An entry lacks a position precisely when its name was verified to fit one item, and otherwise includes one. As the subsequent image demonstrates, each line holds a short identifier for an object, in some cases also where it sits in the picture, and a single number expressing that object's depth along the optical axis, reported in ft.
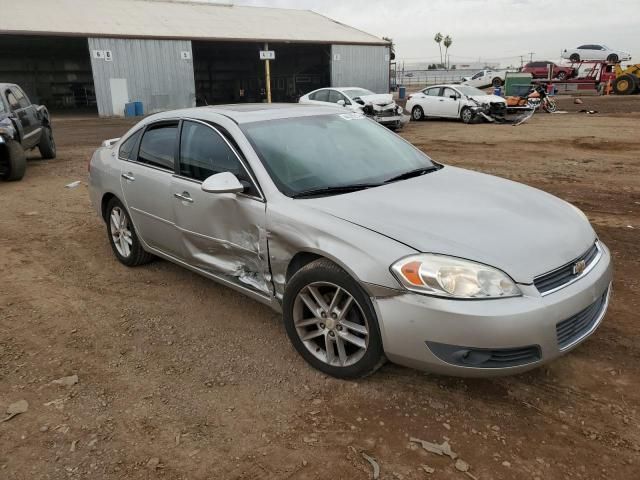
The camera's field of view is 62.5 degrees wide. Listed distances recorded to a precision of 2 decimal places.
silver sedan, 8.57
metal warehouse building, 86.02
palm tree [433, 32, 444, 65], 345.51
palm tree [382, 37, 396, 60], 116.98
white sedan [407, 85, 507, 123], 63.87
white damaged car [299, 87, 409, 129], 56.85
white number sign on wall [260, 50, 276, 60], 80.43
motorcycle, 74.16
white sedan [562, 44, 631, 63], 123.90
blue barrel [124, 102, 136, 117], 86.22
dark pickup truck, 31.40
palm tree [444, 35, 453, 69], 343.57
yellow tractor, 96.68
